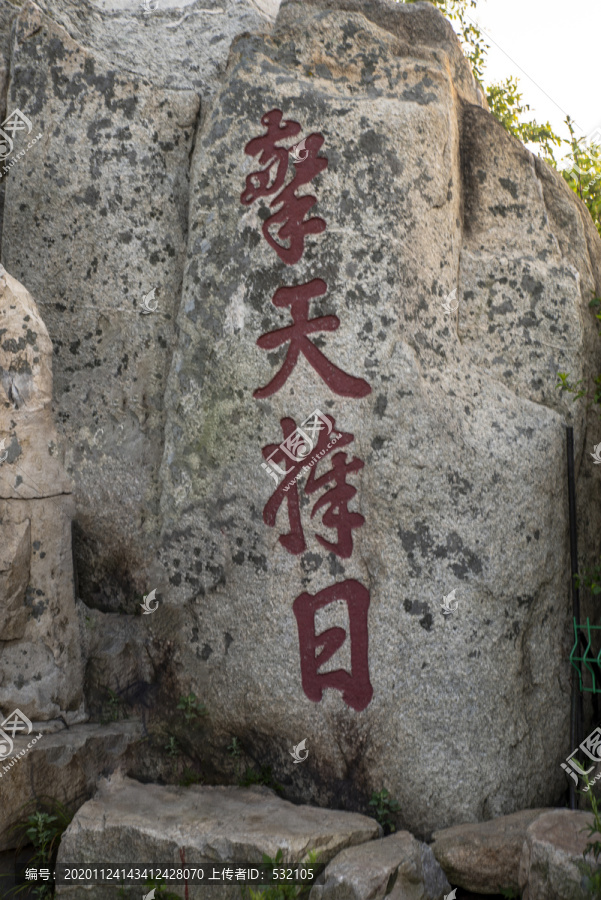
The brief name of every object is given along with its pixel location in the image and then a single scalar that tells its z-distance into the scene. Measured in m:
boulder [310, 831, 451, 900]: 3.01
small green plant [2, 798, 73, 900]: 3.63
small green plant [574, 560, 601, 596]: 3.93
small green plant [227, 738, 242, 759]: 3.87
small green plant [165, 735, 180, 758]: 3.98
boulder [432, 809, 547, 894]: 3.23
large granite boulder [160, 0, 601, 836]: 3.71
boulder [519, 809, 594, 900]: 2.80
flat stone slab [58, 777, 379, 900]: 3.24
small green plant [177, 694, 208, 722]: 3.93
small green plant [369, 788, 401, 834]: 3.62
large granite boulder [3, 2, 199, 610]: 4.29
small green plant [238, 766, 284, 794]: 3.84
